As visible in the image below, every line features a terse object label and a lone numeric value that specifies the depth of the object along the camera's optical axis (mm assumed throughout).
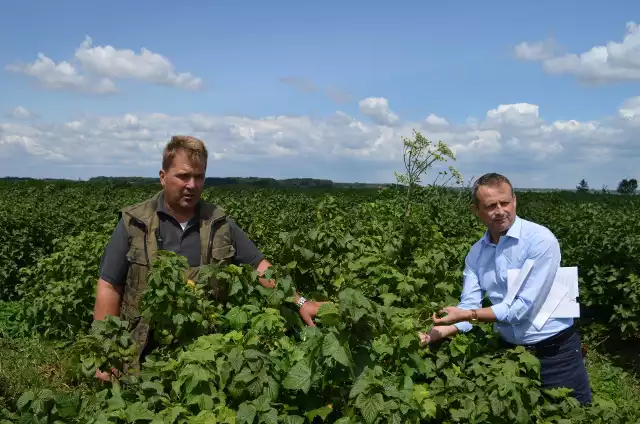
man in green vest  3162
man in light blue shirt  2943
